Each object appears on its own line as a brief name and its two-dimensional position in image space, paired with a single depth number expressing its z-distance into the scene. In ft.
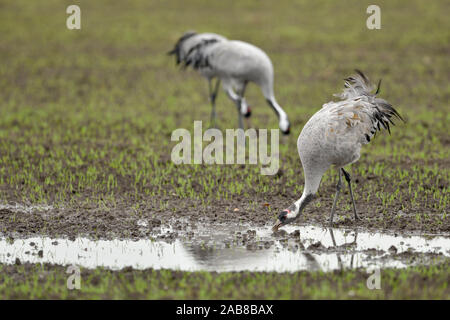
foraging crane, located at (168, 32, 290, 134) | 78.74
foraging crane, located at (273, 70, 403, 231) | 49.90
